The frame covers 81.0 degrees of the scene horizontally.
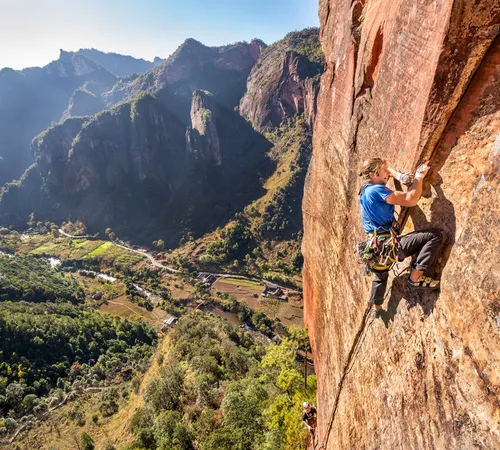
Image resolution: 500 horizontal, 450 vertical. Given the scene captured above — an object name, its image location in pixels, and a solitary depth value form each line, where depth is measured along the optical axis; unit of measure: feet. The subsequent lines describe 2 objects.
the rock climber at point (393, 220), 16.71
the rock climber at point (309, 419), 46.42
